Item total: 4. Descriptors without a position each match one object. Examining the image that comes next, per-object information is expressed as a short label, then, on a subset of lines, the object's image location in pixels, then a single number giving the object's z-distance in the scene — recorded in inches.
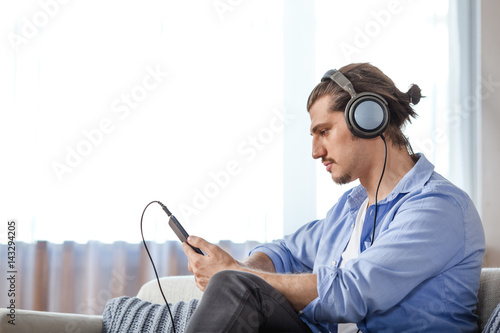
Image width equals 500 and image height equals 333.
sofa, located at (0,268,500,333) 117.3
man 111.2
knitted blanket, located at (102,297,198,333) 124.4
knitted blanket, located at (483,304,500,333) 109.4
